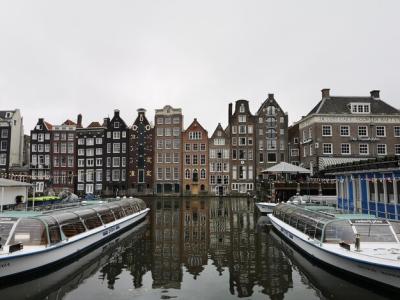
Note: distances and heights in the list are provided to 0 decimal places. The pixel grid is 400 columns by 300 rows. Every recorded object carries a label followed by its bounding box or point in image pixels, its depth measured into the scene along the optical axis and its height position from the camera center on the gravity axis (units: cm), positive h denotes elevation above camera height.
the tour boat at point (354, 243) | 1077 -264
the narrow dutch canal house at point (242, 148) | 6594 +679
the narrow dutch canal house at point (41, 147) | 7150 +781
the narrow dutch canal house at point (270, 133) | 6581 +983
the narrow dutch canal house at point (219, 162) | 6644 +384
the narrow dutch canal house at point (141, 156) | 6869 +539
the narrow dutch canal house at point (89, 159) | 7031 +493
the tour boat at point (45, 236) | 1176 -250
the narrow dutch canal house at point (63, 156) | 7088 +570
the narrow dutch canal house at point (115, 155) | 6925 +565
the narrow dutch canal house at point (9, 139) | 6900 +925
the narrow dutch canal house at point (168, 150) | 6781 +666
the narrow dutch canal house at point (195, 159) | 6706 +454
